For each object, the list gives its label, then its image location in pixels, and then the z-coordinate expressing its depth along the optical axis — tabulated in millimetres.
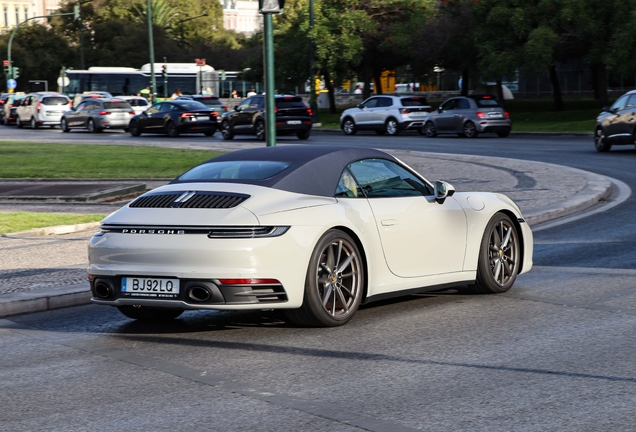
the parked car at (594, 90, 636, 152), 26594
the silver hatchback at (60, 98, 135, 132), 48656
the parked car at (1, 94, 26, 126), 59281
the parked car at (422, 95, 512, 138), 37969
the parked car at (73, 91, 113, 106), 60281
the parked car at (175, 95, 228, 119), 51019
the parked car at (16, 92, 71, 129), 55281
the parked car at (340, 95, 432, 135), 42062
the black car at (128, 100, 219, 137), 42500
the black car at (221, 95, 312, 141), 38438
